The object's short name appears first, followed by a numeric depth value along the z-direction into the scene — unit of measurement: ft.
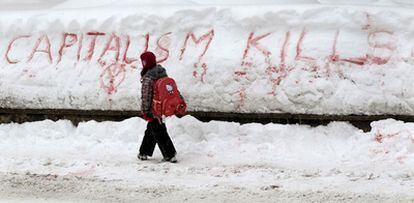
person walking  58.49
